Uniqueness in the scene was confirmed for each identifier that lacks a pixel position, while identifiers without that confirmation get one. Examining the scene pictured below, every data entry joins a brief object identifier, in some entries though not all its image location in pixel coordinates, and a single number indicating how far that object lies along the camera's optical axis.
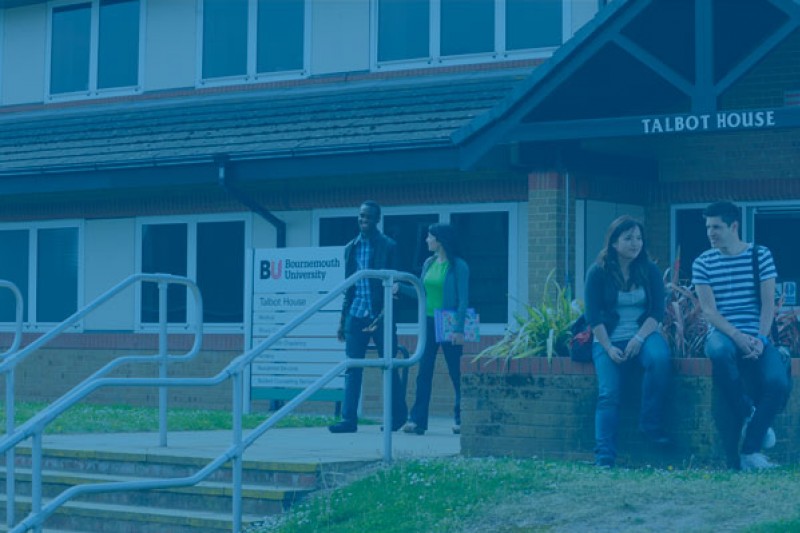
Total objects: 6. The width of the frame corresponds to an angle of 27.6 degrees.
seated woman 10.05
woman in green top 12.57
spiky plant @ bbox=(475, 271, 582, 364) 10.85
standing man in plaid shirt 12.44
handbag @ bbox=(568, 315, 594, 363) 10.47
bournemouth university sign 14.02
